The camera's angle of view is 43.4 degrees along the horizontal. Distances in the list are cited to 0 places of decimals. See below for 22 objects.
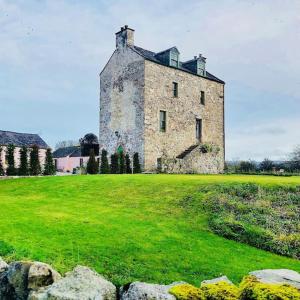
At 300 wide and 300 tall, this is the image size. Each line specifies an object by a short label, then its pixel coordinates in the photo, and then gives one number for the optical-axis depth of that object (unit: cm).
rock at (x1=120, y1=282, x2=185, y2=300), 513
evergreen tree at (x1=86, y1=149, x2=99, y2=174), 3131
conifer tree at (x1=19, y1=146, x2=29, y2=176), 2653
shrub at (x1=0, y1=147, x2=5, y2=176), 2656
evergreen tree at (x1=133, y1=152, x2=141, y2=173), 3234
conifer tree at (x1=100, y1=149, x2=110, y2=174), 3112
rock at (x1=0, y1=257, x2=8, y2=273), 702
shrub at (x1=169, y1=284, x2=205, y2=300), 504
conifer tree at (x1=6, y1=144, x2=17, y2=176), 2672
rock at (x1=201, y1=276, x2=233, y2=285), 575
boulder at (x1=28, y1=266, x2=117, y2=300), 539
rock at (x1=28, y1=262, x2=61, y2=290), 610
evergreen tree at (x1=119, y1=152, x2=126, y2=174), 3189
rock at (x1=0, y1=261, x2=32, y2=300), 625
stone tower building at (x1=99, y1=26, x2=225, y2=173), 3375
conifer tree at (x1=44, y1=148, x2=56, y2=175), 2829
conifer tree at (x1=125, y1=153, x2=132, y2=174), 3253
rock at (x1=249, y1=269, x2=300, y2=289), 577
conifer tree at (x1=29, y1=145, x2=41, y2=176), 2698
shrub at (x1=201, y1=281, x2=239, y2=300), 491
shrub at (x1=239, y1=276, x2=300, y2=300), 448
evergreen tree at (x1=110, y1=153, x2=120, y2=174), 3156
